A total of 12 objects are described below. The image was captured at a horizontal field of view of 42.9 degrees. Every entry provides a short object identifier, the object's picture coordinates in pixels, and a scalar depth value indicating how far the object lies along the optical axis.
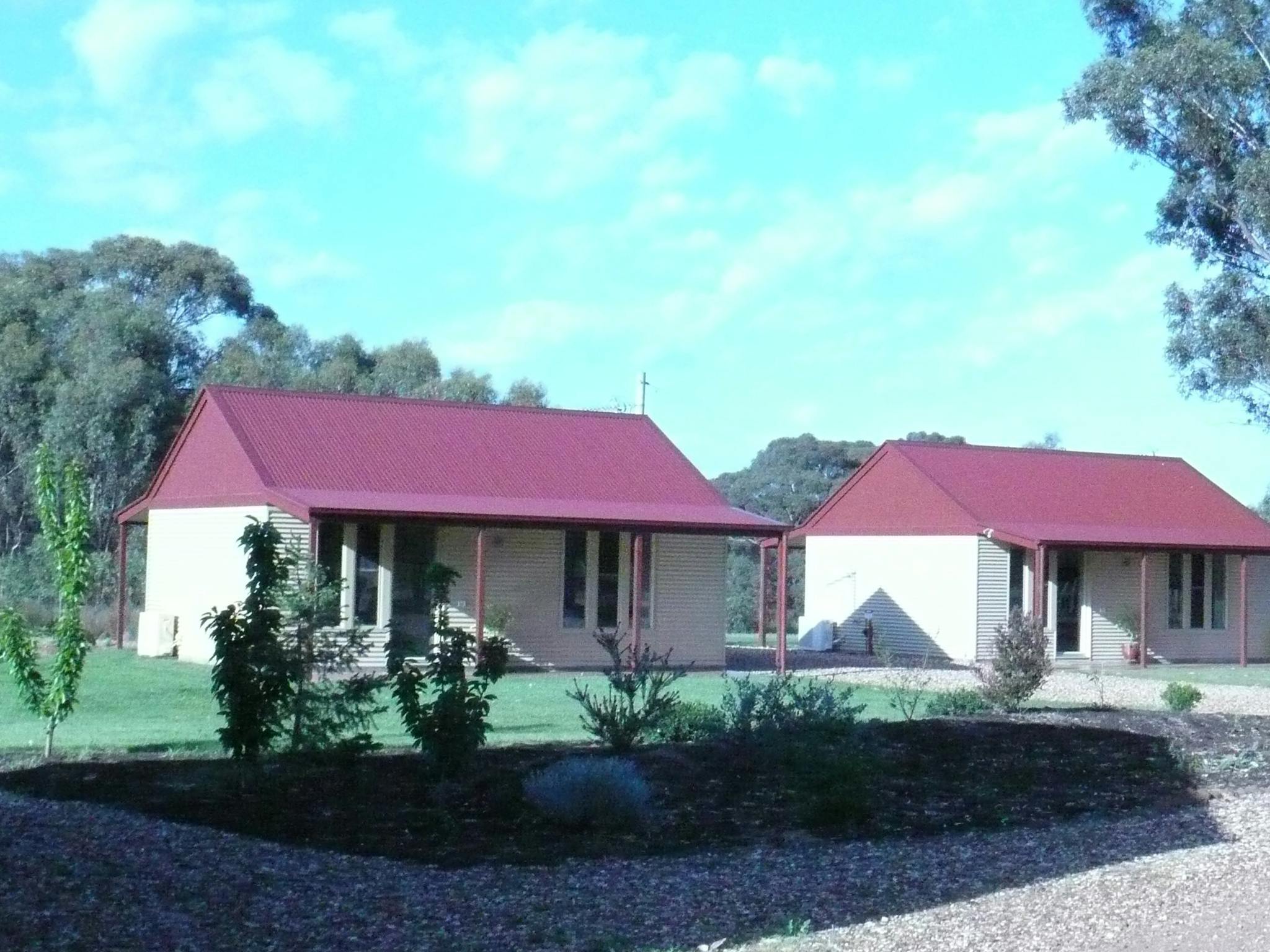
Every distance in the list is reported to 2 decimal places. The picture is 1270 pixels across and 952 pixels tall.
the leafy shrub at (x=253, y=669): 11.48
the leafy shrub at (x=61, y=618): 12.61
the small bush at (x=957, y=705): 16.86
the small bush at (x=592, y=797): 10.30
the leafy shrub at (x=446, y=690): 11.56
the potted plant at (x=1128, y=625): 32.81
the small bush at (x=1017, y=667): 17.09
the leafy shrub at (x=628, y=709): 13.14
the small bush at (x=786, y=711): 12.74
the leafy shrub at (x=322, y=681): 11.76
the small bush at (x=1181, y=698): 18.11
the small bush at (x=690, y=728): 13.90
